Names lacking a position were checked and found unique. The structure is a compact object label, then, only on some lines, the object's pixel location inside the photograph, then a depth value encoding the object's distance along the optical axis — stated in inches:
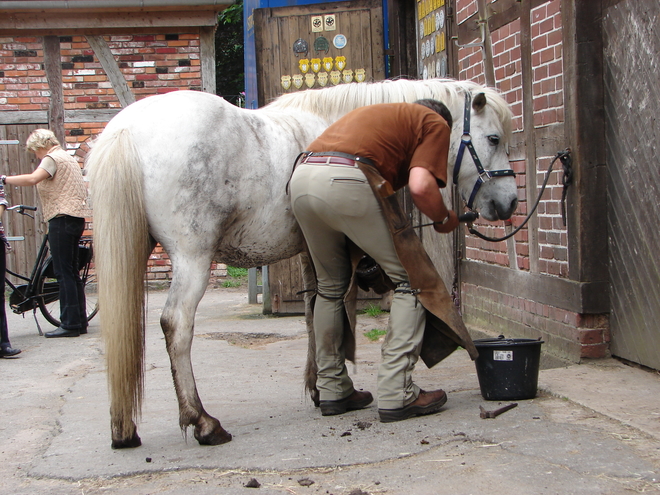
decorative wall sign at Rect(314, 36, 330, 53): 315.3
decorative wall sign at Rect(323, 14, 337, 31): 314.3
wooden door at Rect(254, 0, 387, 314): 314.7
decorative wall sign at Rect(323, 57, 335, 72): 316.2
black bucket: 156.5
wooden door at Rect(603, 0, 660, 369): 165.3
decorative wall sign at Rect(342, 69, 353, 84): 317.1
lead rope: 183.0
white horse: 135.6
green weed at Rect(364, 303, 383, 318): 316.5
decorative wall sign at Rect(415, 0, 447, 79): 269.0
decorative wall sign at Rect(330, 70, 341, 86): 316.8
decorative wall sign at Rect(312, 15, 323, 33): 314.8
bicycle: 311.6
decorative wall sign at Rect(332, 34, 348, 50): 315.3
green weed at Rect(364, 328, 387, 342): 263.8
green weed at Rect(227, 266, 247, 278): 530.3
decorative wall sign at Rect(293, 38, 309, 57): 315.9
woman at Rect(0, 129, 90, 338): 290.7
